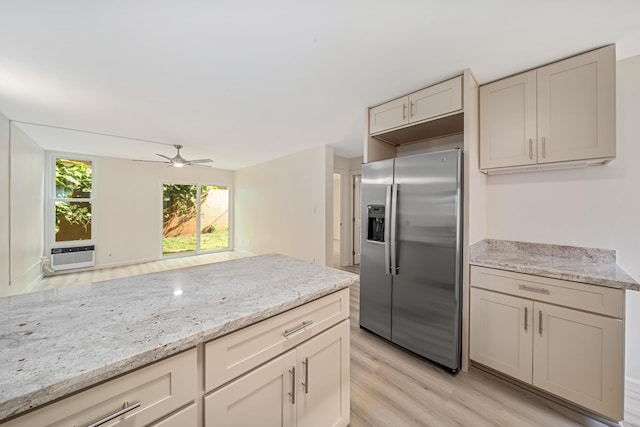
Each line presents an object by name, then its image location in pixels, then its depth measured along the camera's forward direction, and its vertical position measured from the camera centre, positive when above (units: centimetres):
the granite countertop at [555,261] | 150 -36
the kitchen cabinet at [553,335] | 145 -82
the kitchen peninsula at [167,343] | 60 -40
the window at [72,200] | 502 +26
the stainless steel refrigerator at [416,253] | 191 -35
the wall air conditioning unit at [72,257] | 489 -97
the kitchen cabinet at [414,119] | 207 +92
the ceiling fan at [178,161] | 437 +96
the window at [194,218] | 635 -15
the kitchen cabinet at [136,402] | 58 -52
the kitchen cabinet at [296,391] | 90 -78
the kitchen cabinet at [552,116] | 166 +77
